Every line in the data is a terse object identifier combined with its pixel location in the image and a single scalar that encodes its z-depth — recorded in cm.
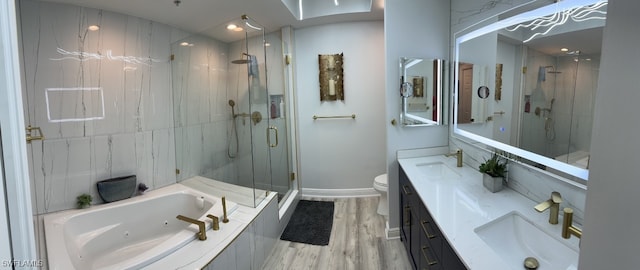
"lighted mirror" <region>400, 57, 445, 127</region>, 244
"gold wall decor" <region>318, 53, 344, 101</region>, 345
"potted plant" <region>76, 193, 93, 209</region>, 225
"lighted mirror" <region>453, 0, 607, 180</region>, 114
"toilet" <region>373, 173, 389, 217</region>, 299
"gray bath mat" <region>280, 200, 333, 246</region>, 270
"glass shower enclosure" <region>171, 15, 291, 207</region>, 270
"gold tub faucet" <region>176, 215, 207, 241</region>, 180
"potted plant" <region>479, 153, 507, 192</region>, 159
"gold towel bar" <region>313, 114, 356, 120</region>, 354
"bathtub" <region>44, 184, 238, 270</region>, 170
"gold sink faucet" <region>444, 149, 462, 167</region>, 216
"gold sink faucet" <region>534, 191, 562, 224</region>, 101
